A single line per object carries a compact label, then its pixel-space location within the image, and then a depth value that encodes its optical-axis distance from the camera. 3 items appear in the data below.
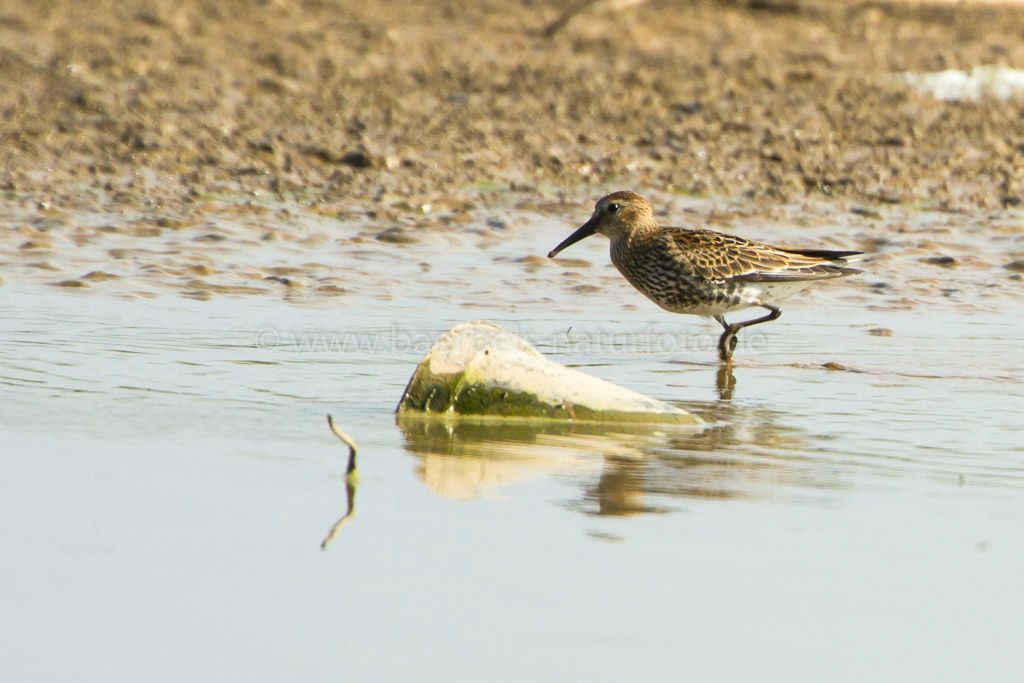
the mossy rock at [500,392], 12.43
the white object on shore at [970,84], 29.34
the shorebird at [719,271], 17.00
